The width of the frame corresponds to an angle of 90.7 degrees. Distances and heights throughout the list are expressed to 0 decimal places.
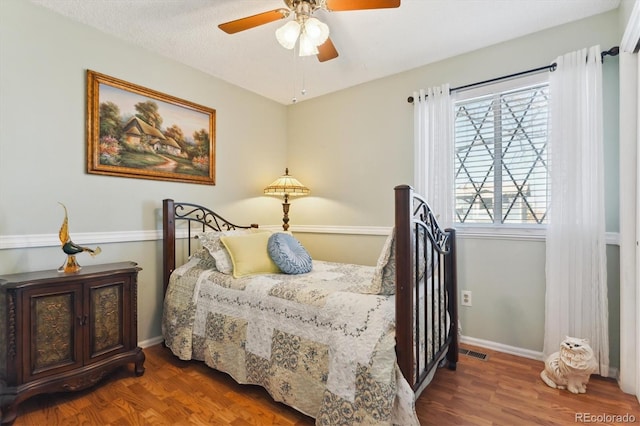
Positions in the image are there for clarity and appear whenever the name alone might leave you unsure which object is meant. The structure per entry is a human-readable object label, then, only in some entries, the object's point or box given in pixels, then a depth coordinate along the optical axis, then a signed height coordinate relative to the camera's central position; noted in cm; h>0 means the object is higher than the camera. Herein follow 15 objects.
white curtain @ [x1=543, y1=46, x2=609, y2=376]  209 +0
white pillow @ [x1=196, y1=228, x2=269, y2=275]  232 -30
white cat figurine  190 -95
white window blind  242 +44
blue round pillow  231 -33
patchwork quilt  143 -71
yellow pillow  227 -32
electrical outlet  268 -73
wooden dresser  170 -70
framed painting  235 +65
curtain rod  209 +106
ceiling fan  169 +110
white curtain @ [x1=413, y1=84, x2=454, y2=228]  268 +55
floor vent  243 -112
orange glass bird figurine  198 -24
